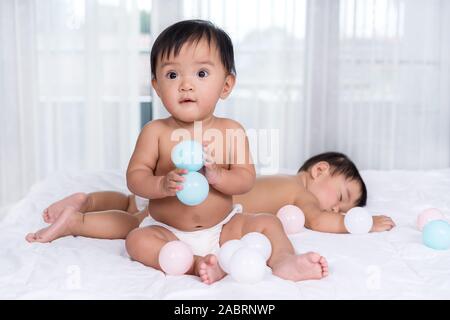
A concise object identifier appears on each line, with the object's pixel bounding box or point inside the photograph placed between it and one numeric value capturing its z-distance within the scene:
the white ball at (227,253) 1.23
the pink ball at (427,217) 1.65
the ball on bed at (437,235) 1.46
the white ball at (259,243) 1.30
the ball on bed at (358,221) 1.62
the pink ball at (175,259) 1.26
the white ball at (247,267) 1.17
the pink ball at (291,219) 1.64
